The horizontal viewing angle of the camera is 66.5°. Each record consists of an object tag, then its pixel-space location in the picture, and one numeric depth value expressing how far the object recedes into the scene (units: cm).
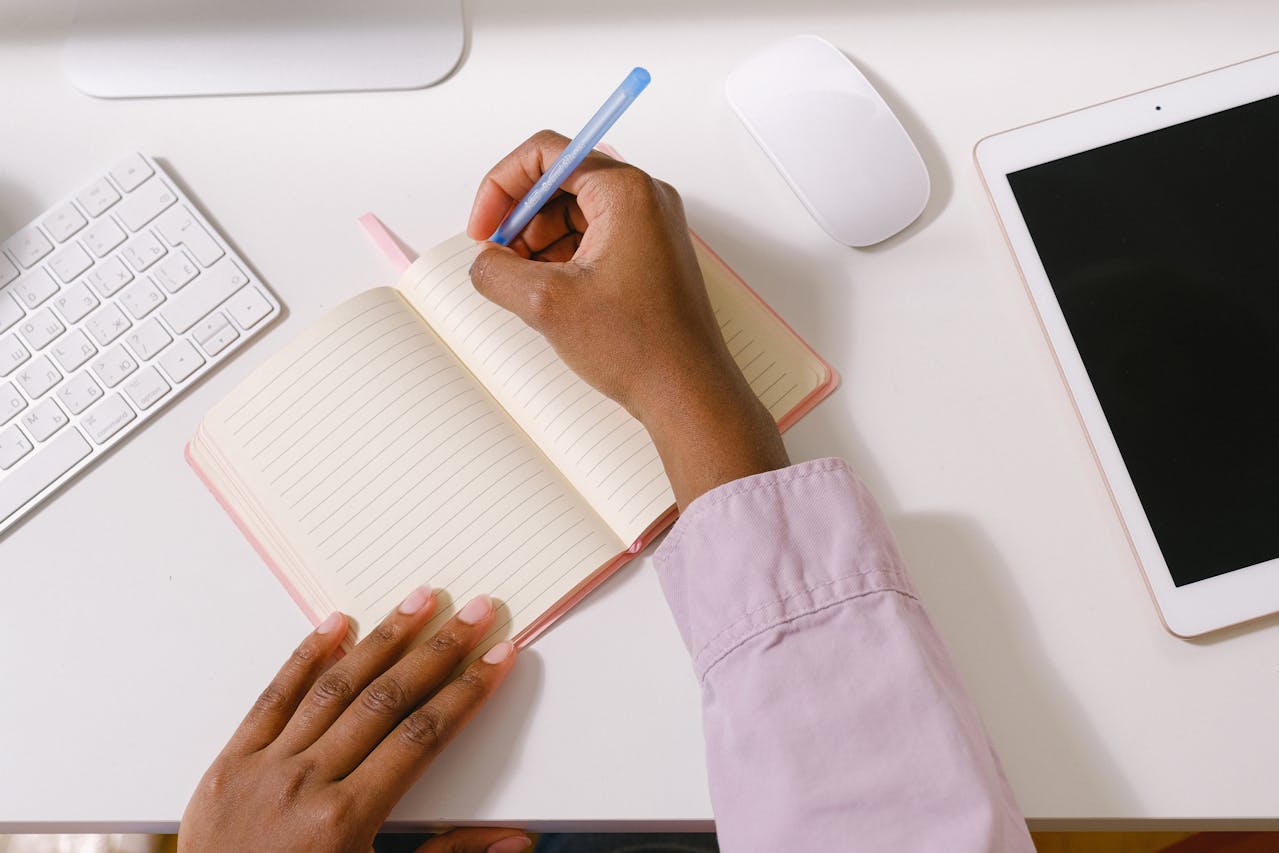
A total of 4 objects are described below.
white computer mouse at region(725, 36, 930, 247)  65
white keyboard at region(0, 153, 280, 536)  60
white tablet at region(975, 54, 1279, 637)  54
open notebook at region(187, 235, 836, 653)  57
